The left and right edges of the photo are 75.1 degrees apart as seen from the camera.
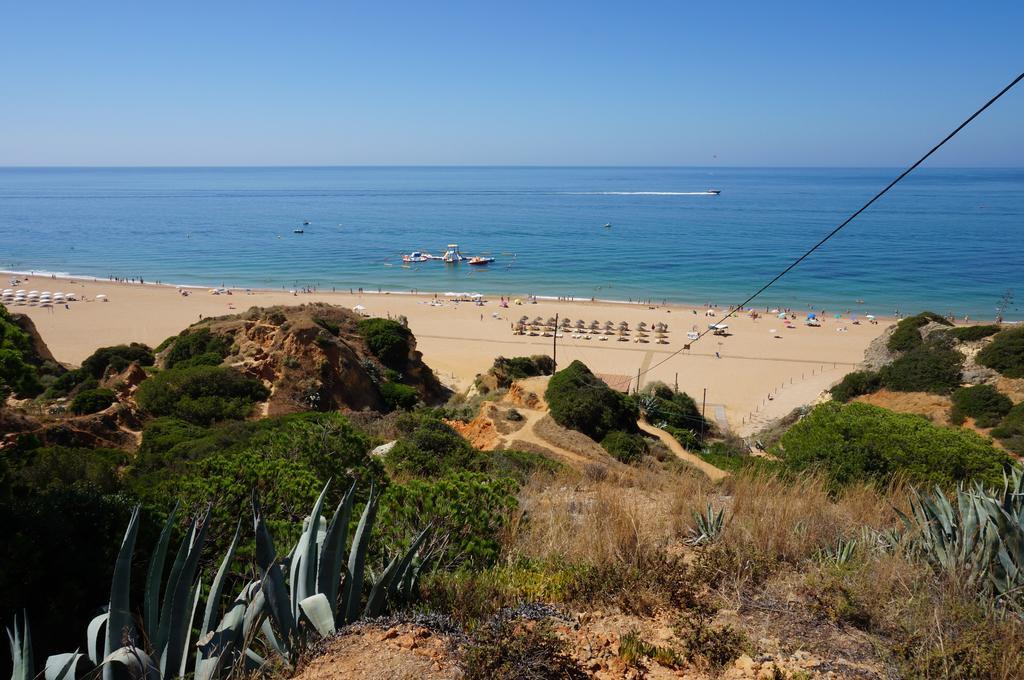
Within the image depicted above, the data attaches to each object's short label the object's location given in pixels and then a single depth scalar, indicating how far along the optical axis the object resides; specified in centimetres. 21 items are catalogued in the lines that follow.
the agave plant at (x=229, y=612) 295
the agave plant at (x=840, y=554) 476
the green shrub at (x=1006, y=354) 2397
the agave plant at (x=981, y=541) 410
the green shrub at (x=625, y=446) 1773
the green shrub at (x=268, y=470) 529
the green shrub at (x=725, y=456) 1735
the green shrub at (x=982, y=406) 2120
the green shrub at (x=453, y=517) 477
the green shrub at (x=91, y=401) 1630
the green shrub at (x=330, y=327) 2422
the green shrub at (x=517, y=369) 2497
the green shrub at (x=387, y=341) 2566
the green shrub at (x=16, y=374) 581
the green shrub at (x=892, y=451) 1099
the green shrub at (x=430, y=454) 1020
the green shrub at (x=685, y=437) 2095
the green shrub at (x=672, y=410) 2333
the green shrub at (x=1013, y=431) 1794
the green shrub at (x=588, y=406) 1912
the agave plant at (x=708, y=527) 512
